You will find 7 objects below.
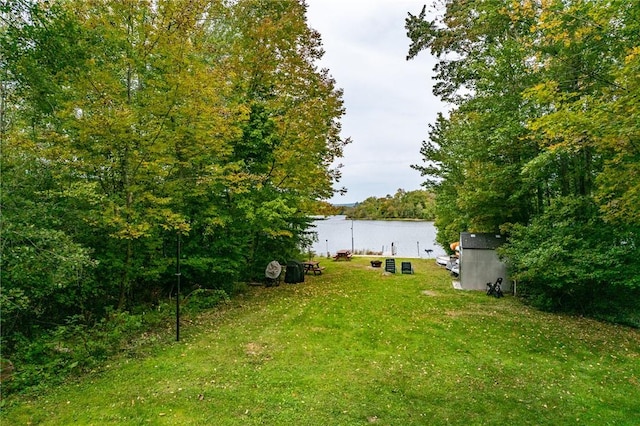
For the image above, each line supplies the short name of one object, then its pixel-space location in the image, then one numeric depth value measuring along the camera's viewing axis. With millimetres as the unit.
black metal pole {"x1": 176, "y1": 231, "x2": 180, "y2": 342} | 7305
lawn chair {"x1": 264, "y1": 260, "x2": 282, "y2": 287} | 13273
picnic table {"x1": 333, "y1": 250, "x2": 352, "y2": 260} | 23656
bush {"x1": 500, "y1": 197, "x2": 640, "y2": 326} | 8617
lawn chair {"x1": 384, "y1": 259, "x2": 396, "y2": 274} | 17641
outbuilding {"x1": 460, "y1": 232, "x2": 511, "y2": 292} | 13117
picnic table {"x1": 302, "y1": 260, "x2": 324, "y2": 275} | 16828
